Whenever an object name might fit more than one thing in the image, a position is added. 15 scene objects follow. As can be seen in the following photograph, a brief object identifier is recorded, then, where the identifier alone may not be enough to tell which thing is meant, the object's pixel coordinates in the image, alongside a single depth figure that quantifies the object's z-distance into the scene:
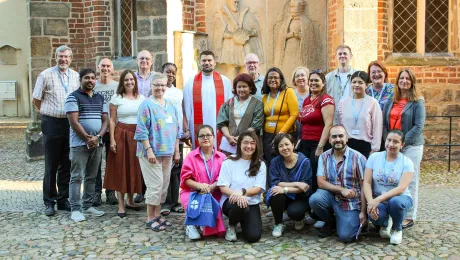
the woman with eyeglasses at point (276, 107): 5.90
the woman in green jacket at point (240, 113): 5.98
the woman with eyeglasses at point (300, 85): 6.08
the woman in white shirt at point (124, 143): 6.15
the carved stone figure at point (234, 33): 9.92
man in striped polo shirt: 5.96
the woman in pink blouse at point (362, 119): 5.60
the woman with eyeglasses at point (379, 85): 5.91
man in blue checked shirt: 5.23
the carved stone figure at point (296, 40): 9.68
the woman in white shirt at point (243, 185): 5.27
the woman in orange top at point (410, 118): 5.60
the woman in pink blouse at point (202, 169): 5.48
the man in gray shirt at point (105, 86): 6.55
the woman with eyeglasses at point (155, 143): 5.71
